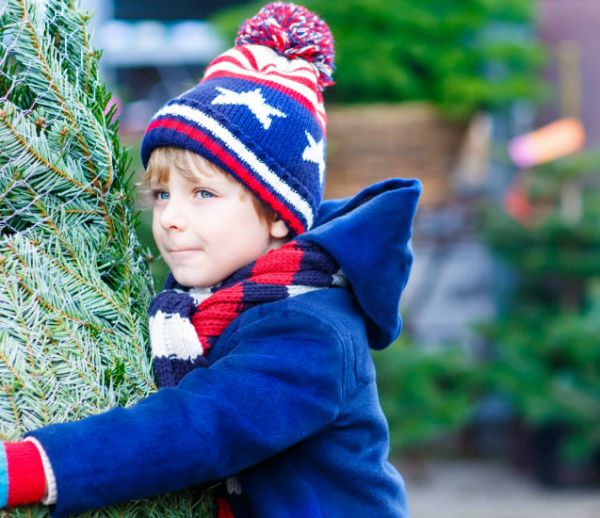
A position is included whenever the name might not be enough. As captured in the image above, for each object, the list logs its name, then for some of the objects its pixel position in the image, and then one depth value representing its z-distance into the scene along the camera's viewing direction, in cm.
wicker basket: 343
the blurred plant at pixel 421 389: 451
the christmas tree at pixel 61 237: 165
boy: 165
